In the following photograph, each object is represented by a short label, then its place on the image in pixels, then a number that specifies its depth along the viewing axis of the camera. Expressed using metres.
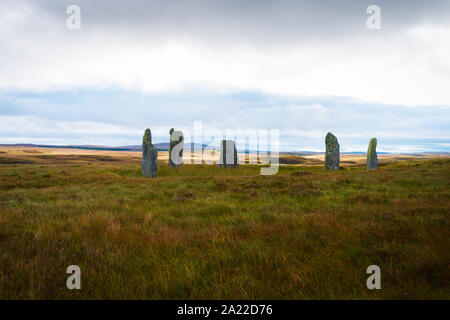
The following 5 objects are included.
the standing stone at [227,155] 31.53
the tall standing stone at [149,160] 24.47
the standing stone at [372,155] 32.47
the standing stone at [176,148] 30.61
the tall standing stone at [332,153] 32.00
